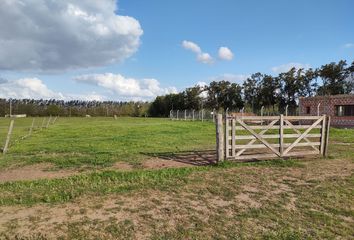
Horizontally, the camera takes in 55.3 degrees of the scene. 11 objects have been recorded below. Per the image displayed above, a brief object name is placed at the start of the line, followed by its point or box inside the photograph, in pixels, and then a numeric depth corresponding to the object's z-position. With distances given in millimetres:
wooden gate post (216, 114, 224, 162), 10969
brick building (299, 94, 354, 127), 36375
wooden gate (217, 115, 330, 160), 11141
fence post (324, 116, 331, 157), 12909
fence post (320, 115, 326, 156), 12907
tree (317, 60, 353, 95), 63156
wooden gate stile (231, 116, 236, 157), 11242
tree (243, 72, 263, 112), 74125
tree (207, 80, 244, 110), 79000
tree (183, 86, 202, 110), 85994
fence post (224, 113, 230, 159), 11008
